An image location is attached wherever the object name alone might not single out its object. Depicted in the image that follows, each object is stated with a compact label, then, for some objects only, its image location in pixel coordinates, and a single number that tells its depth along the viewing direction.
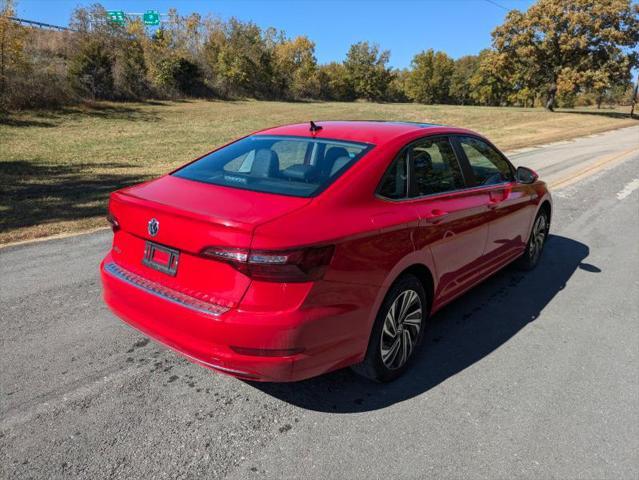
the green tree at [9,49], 28.05
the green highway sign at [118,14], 58.86
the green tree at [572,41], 42.94
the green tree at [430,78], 90.12
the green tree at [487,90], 82.62
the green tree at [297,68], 69.50
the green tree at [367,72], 87.69
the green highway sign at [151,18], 58.95
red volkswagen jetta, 2.44
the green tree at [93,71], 37.69
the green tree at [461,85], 90.12
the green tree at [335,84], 79.50
